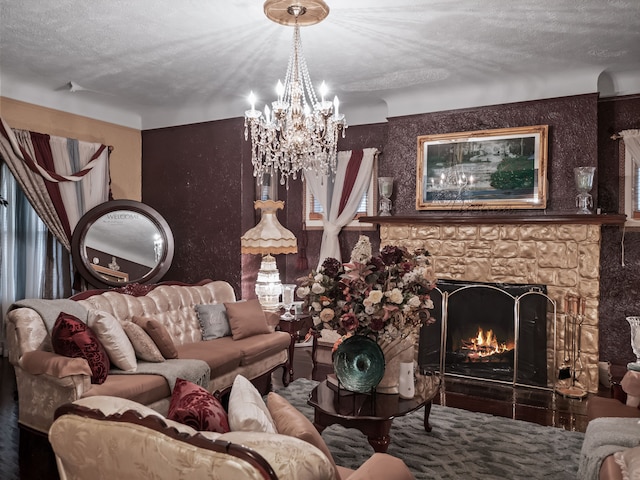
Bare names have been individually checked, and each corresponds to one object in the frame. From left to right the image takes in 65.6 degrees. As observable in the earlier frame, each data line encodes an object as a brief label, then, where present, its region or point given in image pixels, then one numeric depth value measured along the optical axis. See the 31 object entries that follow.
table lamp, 5.05
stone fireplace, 4.39
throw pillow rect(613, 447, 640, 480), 1.61
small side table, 4.51
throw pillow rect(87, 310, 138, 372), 3.22
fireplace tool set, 4.37
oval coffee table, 2.59
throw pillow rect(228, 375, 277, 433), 1.48
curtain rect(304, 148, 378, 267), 5.94
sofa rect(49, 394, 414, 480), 1.14
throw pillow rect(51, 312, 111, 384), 2.98
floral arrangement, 2.68
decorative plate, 2.76
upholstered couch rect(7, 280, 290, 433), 2.95
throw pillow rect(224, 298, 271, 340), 4.31
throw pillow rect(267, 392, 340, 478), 1.54
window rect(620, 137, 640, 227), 4.57
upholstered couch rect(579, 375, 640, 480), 1.87
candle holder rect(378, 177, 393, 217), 5.38
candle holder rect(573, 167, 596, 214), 4.32
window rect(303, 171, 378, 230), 5.93
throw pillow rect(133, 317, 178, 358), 3.58
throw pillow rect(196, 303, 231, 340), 4.33
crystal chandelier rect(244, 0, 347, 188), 3.10
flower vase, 2.94
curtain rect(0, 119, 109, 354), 5.00
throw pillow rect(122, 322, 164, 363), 3.46
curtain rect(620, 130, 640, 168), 4.52
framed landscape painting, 4.66
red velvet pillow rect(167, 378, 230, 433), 1.48
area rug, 2.89
